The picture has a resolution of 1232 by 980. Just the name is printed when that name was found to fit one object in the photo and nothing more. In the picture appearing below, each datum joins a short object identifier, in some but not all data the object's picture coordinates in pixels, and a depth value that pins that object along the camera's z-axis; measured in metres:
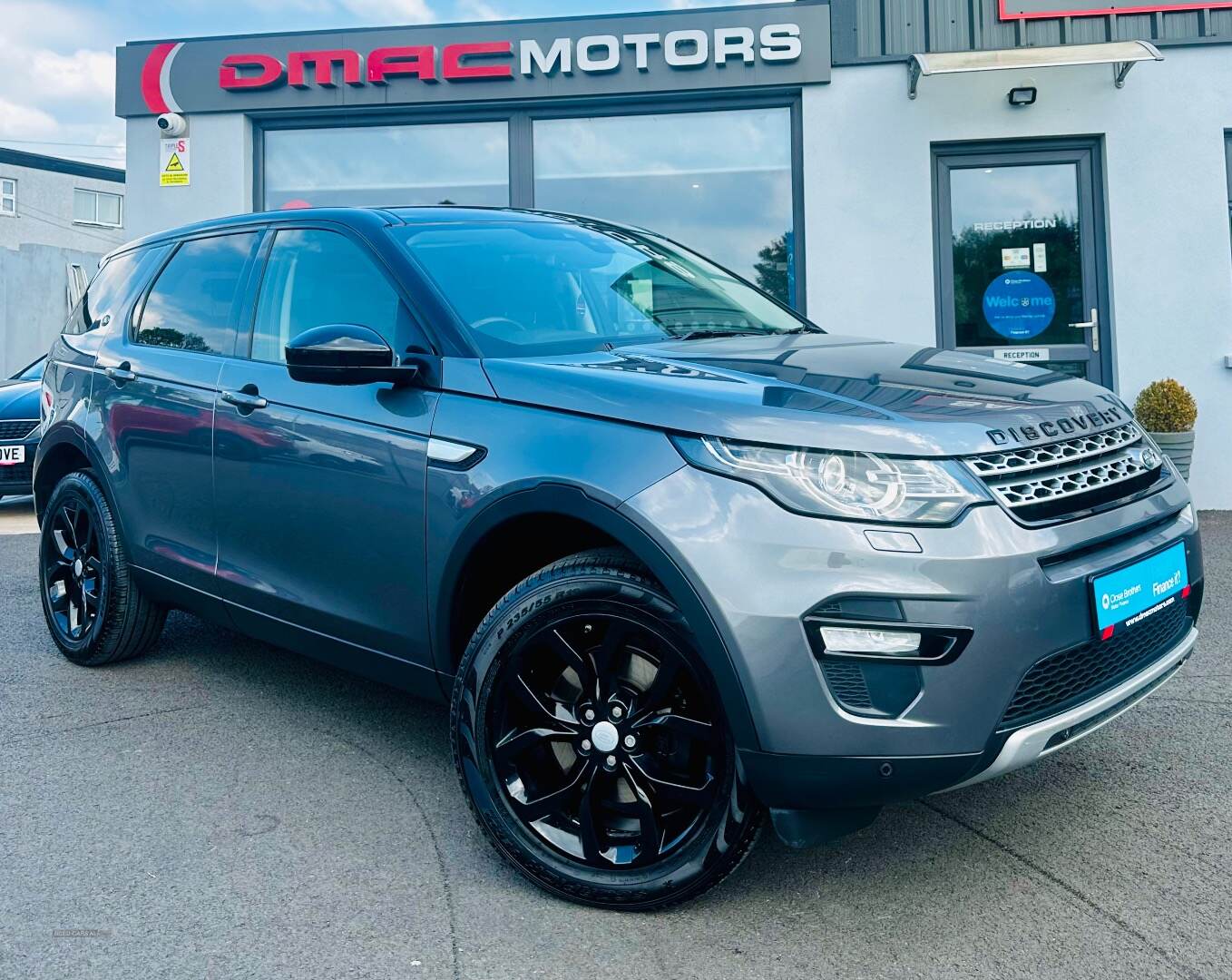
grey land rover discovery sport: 2.18
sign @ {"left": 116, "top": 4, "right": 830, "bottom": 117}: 9.01
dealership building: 8.63
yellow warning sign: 9.92
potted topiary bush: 8.13
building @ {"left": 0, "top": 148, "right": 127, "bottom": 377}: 39.34
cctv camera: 9.74
